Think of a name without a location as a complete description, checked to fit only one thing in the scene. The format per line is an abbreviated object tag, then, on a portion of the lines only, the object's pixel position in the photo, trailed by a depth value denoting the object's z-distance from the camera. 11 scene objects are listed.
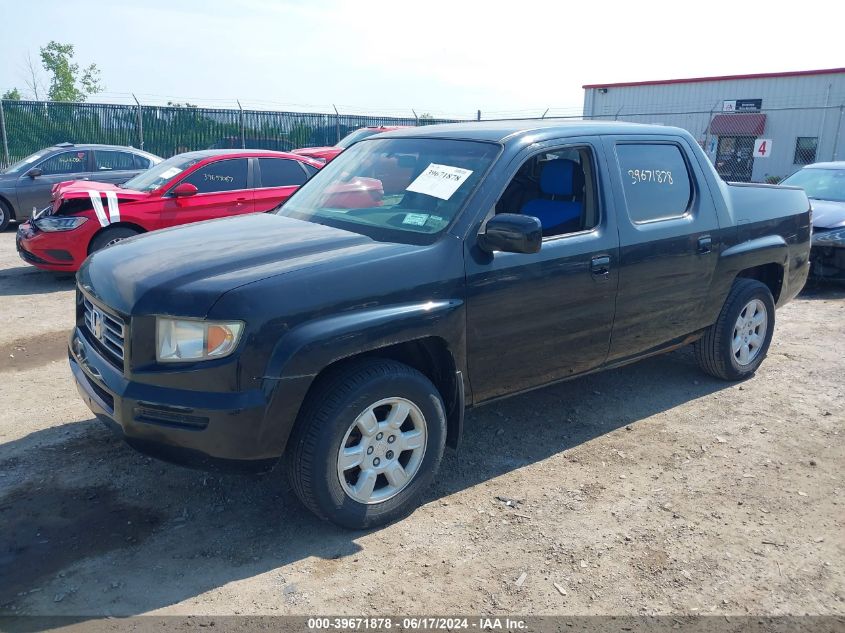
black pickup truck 3.11
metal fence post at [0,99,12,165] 18.15
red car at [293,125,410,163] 14.05
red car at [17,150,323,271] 8.59
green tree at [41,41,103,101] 42.28
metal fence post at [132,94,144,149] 19.96
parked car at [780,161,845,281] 8.78
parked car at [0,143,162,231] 12.22
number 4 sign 20.48
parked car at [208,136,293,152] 21.56
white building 23.91
